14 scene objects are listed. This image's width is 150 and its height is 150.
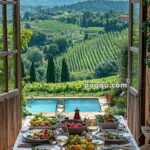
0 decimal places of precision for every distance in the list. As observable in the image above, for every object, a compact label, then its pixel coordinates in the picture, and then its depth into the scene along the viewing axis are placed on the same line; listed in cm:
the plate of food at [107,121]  388
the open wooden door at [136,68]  528
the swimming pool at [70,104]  1111
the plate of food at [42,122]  390
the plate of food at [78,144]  311
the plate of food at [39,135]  342
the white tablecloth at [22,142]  330
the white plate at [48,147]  318
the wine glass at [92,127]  377
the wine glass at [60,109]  405
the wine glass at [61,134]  328
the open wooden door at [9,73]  514
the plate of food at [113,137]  341
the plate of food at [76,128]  371
